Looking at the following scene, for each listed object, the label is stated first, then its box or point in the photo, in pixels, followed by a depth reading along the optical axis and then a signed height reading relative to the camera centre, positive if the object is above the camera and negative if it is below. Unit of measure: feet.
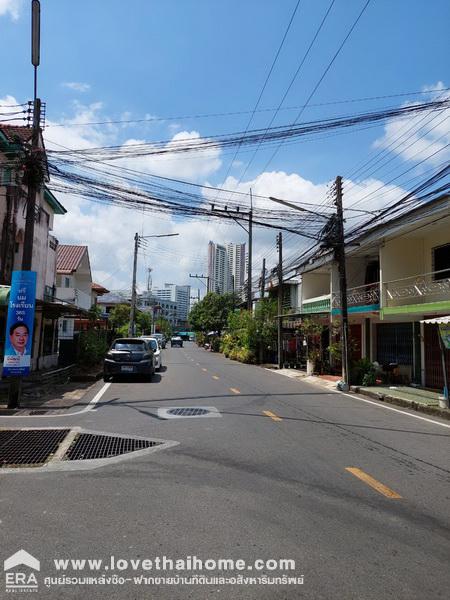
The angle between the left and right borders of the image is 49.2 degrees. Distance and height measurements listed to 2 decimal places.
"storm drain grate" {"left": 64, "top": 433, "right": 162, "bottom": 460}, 23.12 -4.92
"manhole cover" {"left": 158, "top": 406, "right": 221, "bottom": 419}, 34.01 -4.48
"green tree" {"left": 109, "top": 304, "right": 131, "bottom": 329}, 212.02 +14.94
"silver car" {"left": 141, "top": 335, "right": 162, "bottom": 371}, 71.61 -0.37
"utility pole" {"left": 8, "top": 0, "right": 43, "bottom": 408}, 36.22 +13.77
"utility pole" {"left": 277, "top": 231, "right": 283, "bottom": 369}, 95.76 +10.40
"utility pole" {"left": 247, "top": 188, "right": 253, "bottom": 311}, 124.67 +21.35
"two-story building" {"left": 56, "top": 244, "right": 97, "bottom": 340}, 104.83 +17.87
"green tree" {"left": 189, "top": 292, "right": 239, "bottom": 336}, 205.98 +17.27
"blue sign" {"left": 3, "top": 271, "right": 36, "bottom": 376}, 38.34 +2.28
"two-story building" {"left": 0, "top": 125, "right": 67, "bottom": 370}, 58.03 +14.05
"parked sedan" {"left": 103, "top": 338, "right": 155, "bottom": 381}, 59.06 -1.39
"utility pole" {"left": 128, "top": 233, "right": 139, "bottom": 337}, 122.10 +15.24
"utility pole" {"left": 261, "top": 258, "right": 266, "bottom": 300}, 116.90 +17.73
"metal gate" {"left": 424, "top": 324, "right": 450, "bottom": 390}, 58.80 -0.47
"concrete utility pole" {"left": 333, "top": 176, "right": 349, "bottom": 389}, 58.95 +10.25
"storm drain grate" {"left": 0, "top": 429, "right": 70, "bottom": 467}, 22.31 -5.04
